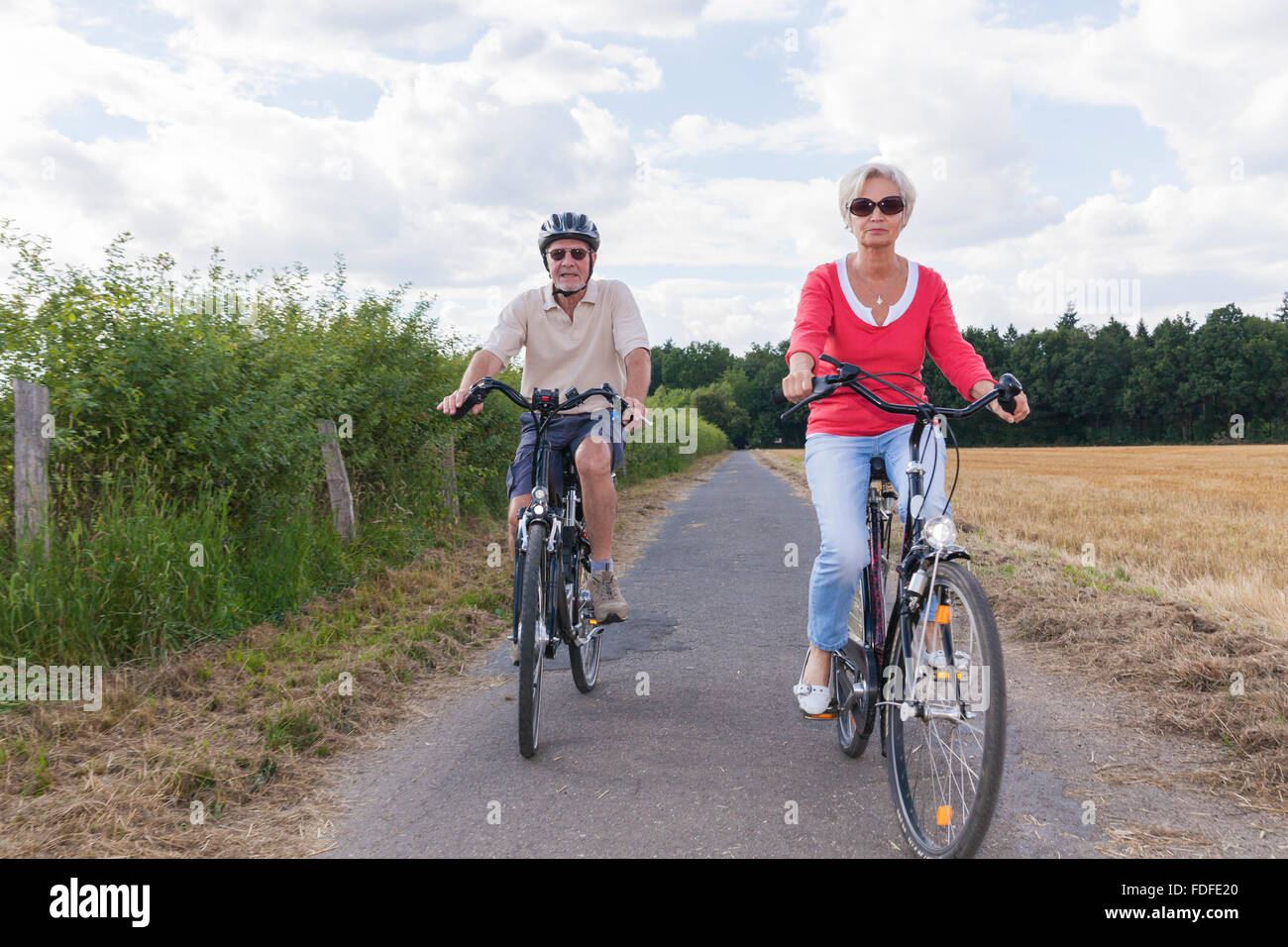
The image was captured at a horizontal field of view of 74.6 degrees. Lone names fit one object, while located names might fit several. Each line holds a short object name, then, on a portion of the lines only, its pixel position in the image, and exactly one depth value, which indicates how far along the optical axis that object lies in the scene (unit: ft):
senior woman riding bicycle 10.38
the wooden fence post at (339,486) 23.75
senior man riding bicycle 14.11
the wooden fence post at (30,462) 14.14
